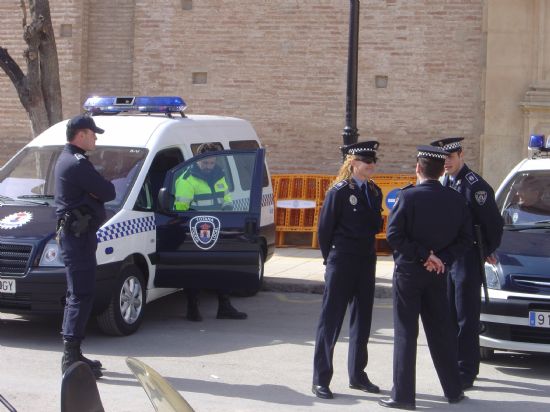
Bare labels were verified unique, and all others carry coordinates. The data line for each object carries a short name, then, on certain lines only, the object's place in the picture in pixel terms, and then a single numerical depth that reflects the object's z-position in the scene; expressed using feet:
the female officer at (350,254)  23.79
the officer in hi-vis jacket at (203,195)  31.73
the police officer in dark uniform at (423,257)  22.61
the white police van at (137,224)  28.81
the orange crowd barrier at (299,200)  50.24
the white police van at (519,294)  25.44
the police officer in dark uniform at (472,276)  24.79
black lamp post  41.81
